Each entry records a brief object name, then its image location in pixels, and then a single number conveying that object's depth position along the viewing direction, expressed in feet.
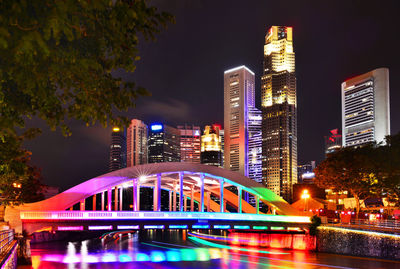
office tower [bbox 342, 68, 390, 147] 618.85
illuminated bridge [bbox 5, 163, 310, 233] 126.41
